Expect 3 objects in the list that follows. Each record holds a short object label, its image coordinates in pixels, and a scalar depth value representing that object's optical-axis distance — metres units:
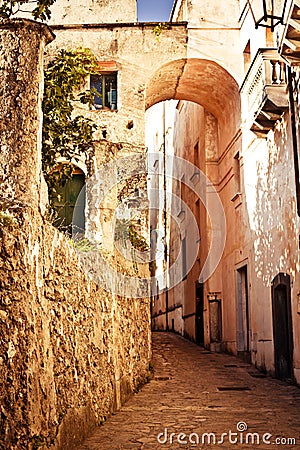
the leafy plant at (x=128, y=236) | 9.14
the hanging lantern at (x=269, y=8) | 9.34
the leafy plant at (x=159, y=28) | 14.49
